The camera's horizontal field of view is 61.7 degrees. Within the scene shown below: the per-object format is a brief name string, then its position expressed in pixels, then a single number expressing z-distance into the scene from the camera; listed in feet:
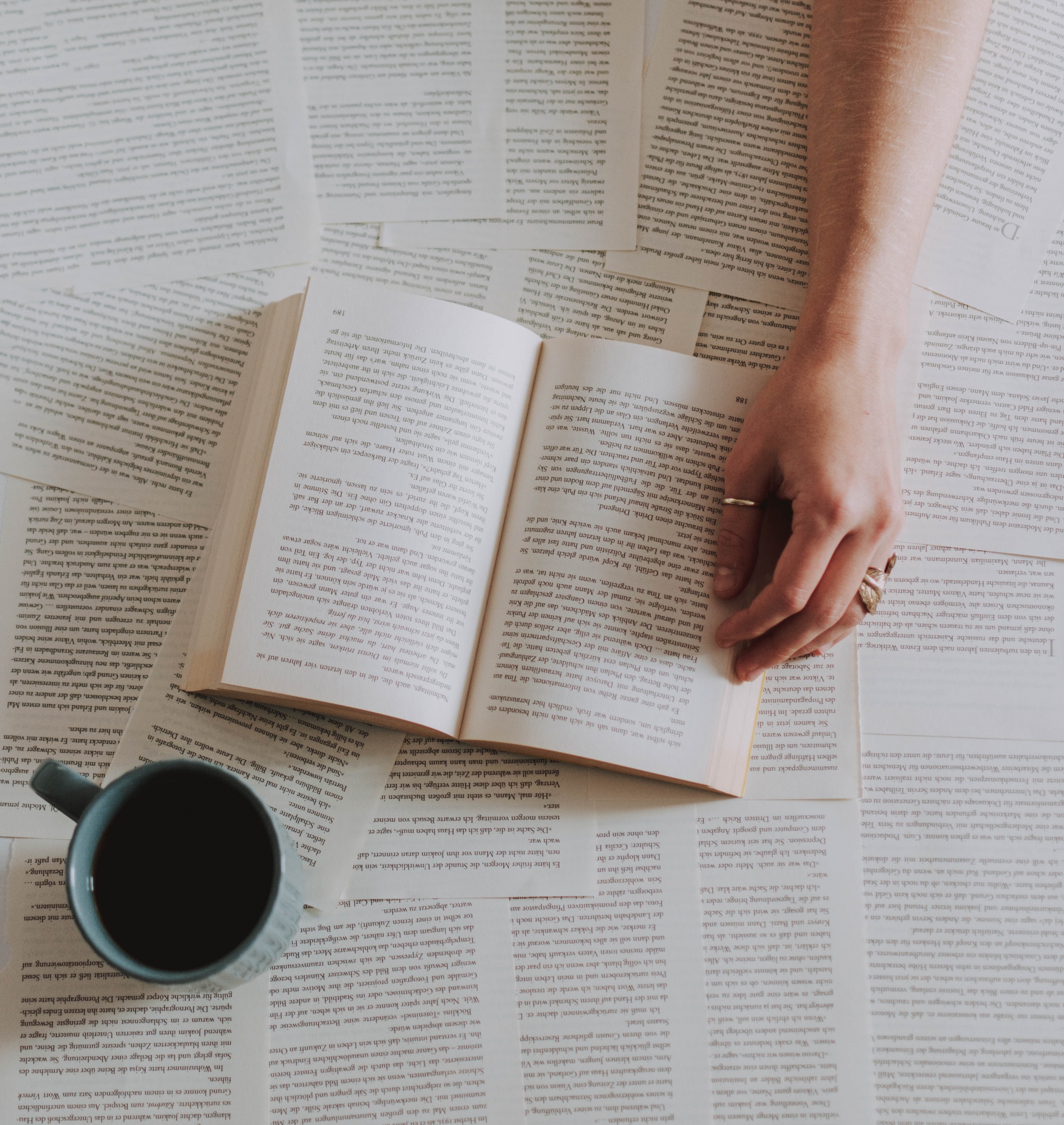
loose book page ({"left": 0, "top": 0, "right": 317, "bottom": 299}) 2.32
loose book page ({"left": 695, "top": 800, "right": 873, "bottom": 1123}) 2.06
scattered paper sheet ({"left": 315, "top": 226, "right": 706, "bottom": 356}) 2.29
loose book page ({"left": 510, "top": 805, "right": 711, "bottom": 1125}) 2.06
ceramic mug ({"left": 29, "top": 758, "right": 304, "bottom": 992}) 1.77
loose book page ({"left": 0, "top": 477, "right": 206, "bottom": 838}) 2.15
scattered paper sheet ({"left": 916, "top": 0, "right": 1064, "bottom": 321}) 2.29
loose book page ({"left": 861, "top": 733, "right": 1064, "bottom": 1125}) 2.07
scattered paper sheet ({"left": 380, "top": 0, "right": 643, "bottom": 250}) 2.32
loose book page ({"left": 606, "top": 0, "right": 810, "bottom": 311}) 2.29
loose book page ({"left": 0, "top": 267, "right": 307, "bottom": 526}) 2.24
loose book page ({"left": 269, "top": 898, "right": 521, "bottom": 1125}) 2.05
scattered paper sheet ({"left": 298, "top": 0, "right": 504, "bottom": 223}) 2.34
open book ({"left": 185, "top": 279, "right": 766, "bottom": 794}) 1.99
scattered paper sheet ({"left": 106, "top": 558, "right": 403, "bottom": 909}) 2.11
